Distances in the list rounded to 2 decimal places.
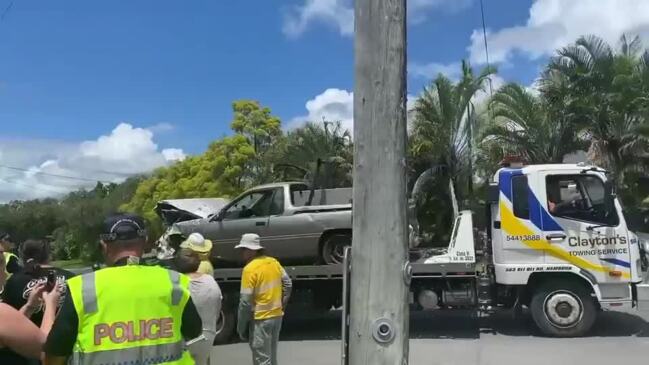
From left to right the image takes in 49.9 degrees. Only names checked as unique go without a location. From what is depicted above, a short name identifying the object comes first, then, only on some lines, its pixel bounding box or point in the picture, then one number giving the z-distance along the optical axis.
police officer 2.61
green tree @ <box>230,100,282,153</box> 31.47
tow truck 10.10
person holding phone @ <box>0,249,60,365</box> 2.86
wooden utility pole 3.20
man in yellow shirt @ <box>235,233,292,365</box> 7.28
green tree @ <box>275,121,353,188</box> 24.05
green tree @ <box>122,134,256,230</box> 30.17
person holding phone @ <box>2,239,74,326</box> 3.37
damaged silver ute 10.94
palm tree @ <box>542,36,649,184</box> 18.64
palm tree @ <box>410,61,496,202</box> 20.16
